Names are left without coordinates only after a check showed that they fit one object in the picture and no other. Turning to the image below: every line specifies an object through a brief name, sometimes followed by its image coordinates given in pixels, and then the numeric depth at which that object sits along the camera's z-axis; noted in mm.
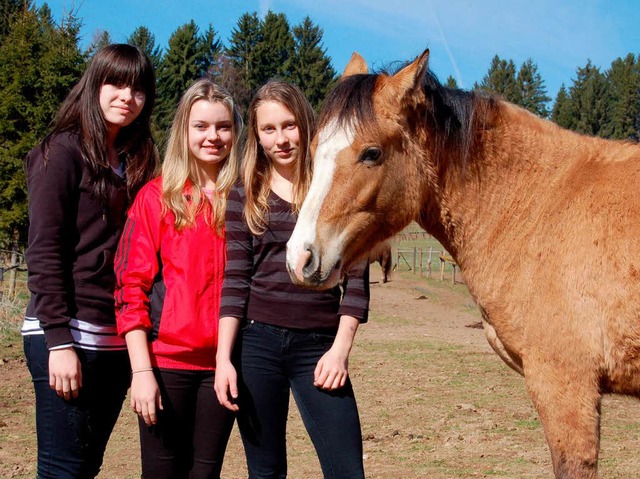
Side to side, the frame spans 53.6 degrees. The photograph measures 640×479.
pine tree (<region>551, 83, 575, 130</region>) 60812
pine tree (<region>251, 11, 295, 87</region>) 54719
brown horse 2512
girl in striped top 2594
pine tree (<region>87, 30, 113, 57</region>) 43219
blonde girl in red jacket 2570
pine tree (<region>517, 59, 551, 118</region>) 69250
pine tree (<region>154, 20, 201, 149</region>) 49281
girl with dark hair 2414
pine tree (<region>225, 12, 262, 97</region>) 54188
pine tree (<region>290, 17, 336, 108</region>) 53438
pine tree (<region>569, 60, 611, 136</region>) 60312
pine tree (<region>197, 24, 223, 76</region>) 51781
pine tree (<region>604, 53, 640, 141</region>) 58031
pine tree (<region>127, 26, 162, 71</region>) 53562
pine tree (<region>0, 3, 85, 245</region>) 12344
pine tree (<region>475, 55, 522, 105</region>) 69244
